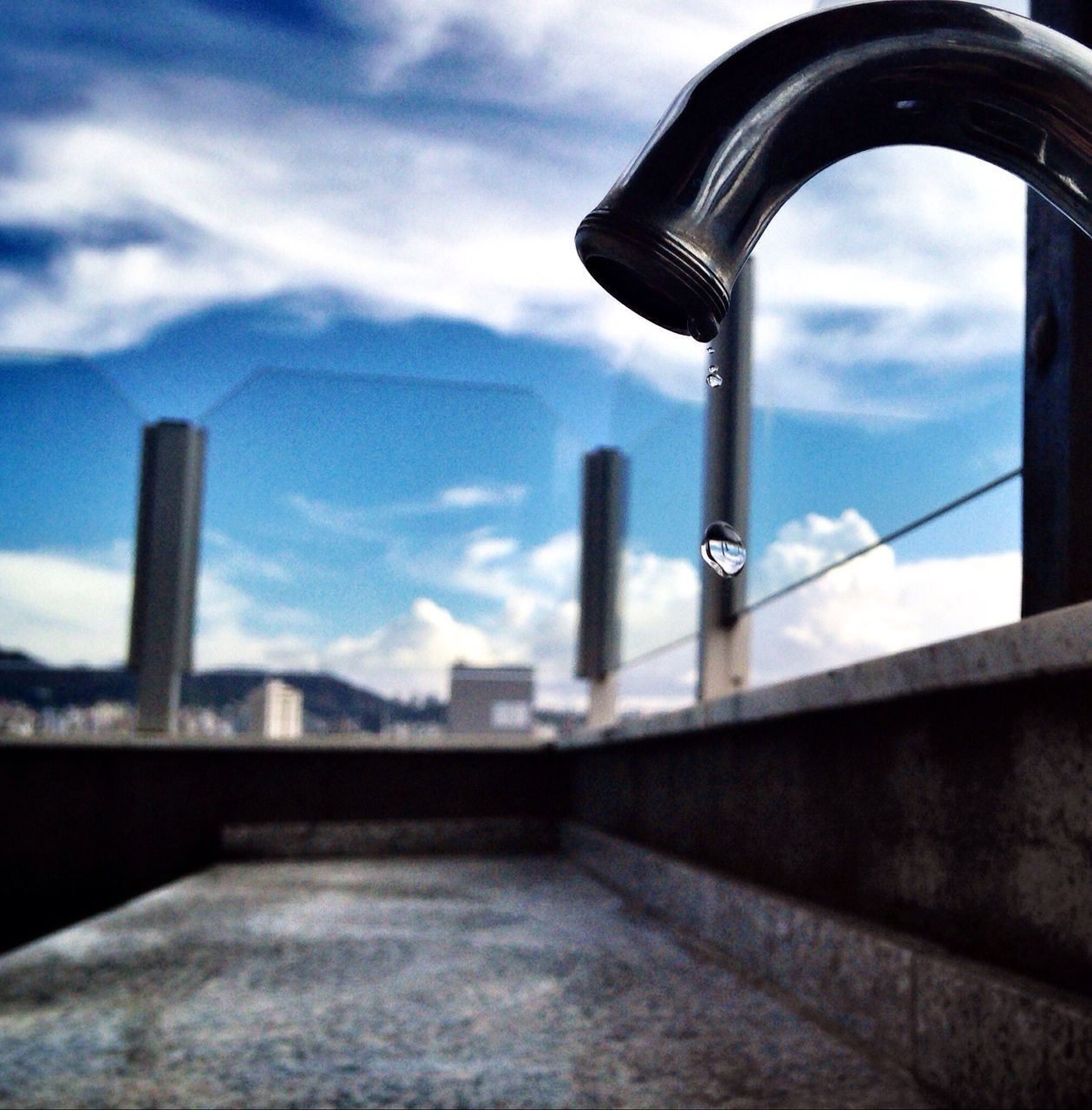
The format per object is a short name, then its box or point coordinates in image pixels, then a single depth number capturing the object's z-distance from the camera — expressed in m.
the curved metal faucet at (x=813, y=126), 0.33
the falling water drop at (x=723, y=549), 0.45
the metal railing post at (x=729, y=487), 3.00
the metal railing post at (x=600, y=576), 5.09
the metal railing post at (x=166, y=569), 4.57
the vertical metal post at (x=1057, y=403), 1.26
